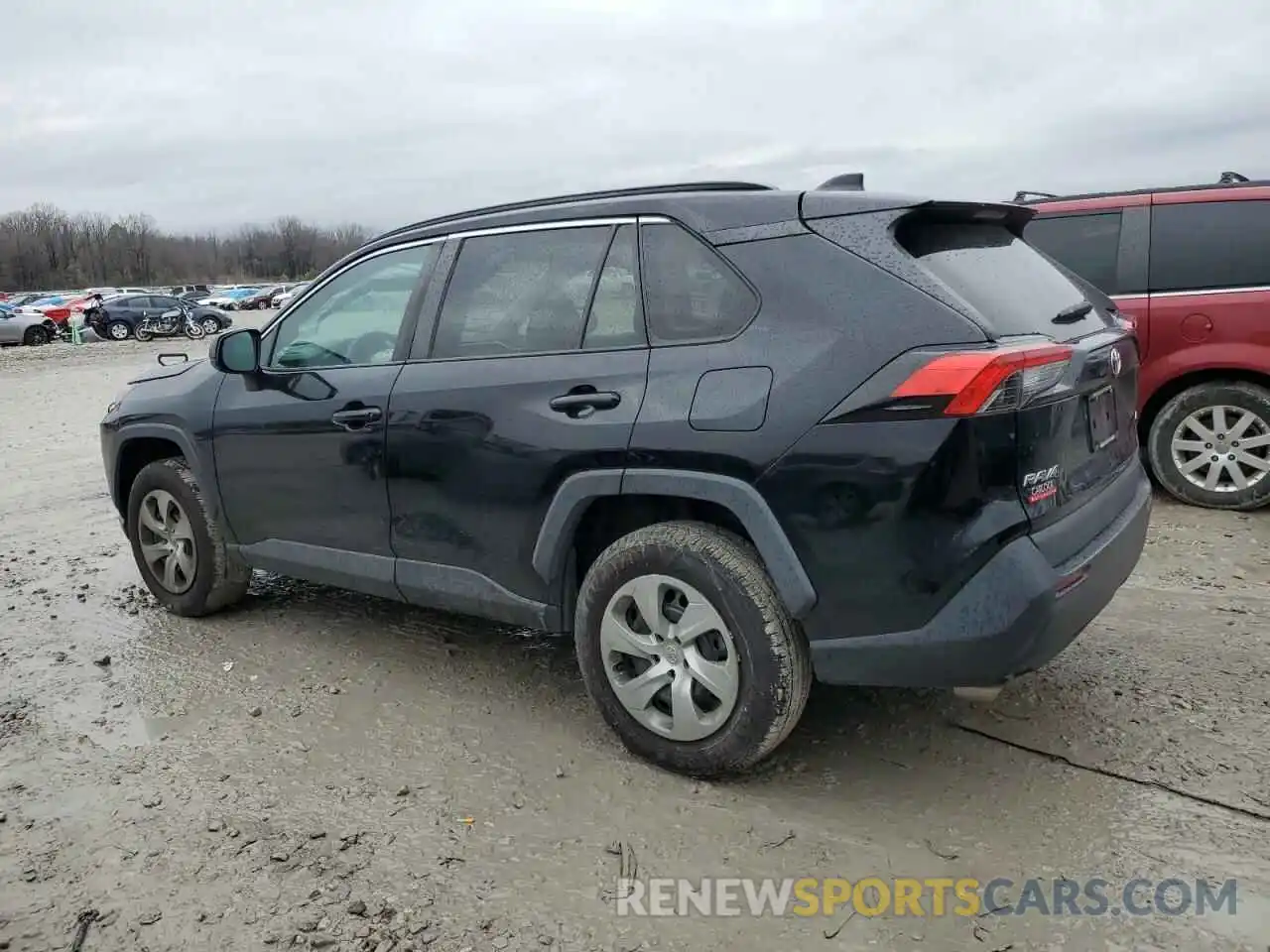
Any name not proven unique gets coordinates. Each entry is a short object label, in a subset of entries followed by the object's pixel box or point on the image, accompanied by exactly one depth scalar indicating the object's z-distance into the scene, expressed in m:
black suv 2.63
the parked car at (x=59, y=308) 36.19
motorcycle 34.09
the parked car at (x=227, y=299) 54.72
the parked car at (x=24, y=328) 31.31
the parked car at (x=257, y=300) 58.27
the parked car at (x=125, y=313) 33.84
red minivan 5.70
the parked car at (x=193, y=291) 67.19
